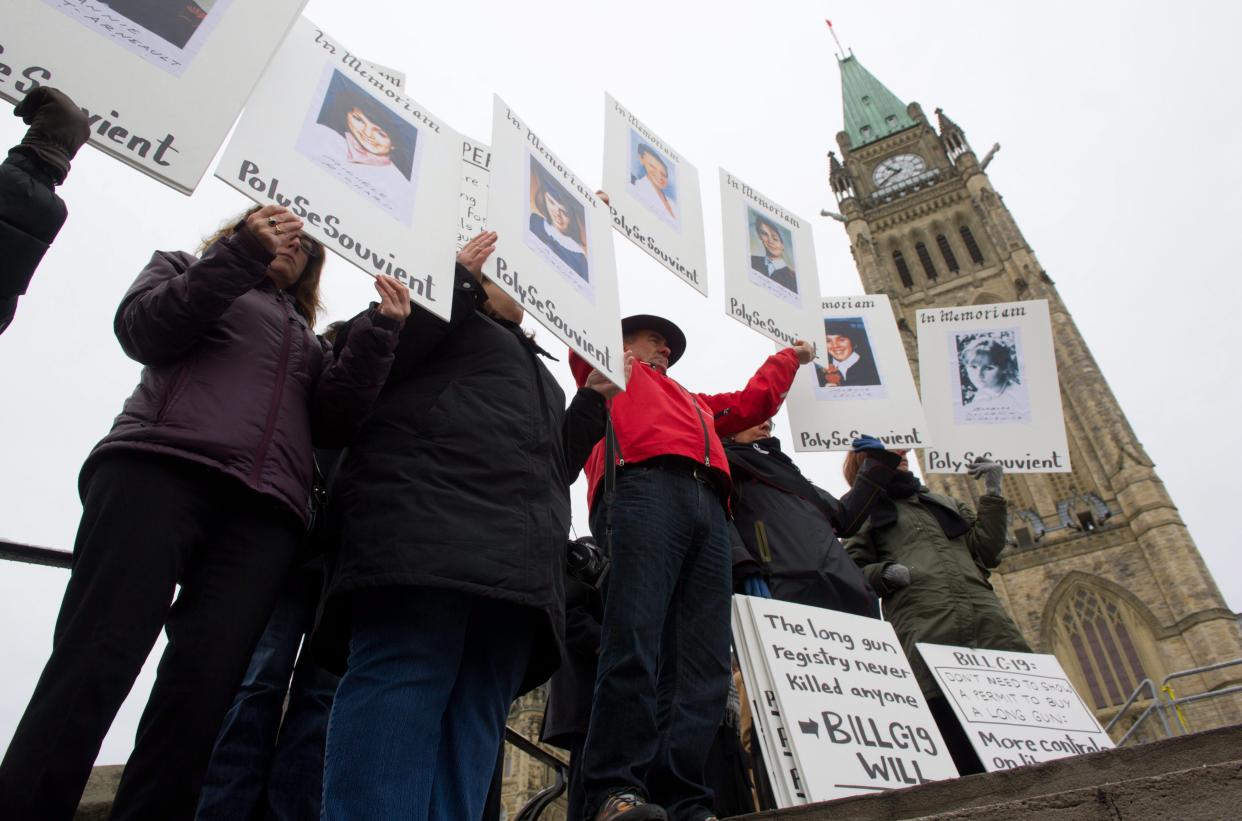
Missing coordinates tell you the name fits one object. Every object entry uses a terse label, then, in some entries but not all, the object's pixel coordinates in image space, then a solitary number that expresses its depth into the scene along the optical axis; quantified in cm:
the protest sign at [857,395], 449
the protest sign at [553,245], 271
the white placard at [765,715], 251
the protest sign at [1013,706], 320
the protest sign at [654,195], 389
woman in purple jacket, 157
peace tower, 2566
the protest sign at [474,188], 352
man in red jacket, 222
